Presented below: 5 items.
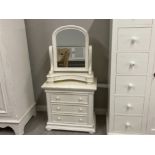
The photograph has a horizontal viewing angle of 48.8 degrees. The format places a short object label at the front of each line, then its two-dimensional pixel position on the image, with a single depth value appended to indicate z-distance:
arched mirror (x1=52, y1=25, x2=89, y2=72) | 1.90
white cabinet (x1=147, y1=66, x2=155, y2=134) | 1.60
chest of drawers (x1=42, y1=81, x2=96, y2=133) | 1.83
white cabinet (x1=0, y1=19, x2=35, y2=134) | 1.68
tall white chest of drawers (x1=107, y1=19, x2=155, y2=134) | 1.43
